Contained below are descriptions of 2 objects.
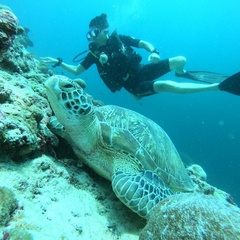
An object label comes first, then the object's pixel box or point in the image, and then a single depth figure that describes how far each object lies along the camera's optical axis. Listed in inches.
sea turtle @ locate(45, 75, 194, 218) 26.0
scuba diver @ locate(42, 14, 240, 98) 66.1
